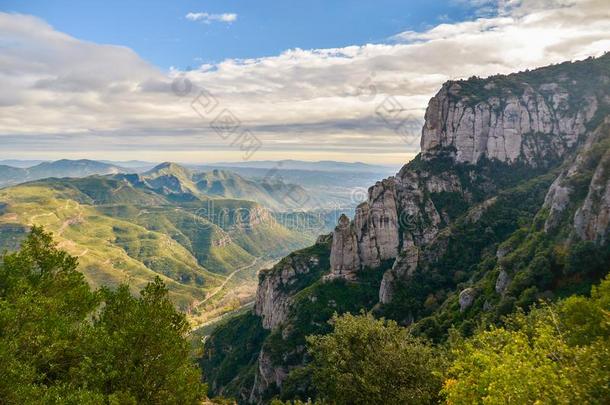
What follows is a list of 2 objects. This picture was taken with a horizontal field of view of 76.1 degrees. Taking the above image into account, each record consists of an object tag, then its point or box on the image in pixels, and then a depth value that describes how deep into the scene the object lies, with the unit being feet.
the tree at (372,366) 147.95
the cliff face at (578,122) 641.40
